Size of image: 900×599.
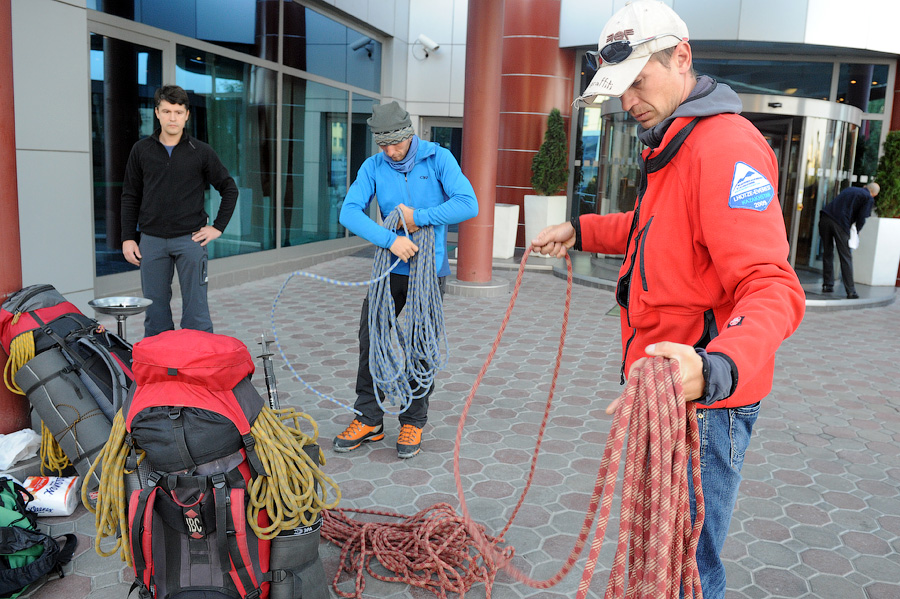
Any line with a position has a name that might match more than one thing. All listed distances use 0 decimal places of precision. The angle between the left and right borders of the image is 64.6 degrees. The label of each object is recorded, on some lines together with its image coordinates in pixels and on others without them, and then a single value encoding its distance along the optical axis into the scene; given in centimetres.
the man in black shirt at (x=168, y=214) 427
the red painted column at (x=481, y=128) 840
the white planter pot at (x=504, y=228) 1144
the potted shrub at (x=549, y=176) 1200
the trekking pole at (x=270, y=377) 265
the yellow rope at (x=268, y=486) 212
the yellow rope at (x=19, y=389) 301
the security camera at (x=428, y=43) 1313
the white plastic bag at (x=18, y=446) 305
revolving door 941
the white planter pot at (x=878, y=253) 1033
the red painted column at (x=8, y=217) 309
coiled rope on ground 256
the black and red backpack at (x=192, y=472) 205
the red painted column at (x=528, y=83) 1271
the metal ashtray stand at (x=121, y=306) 354
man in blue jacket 345
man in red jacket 139
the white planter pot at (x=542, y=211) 1213
